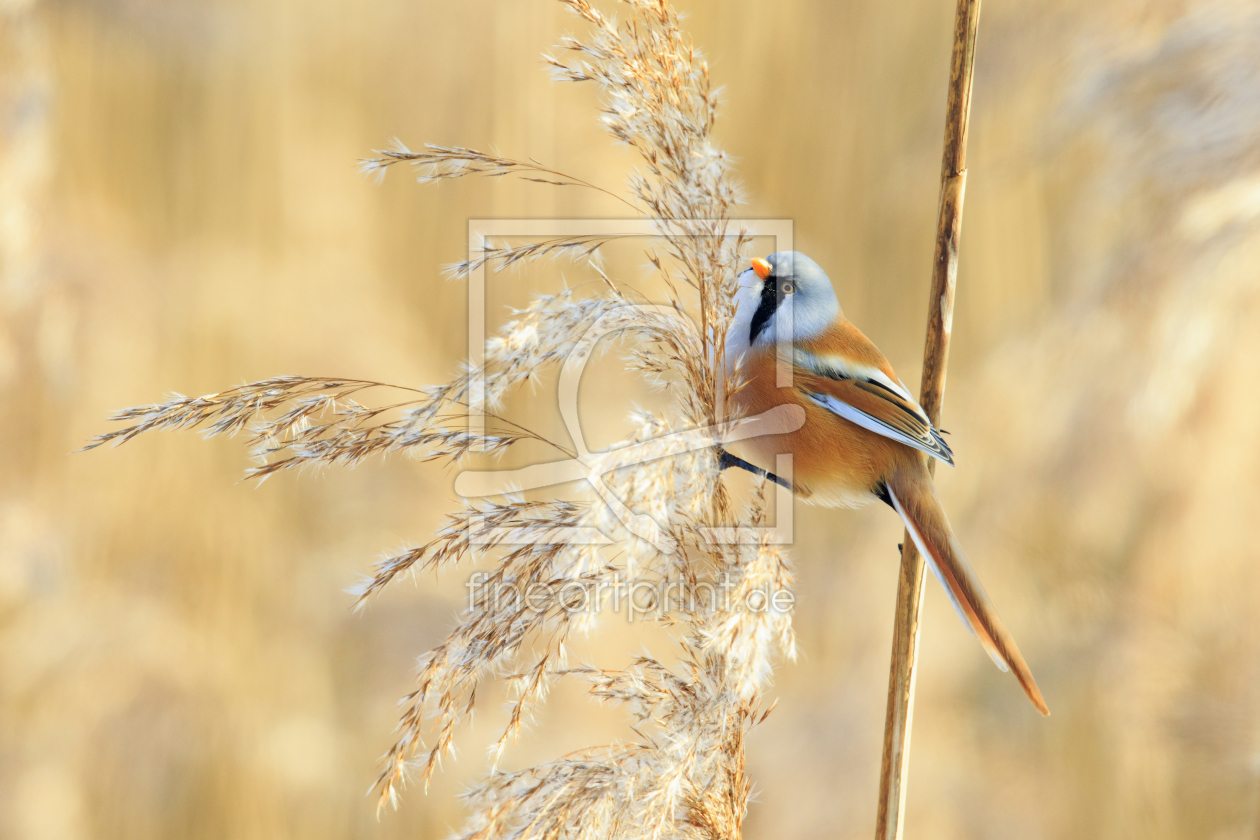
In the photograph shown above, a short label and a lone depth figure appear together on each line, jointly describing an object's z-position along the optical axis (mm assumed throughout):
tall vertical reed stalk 5115
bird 5143
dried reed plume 5121
